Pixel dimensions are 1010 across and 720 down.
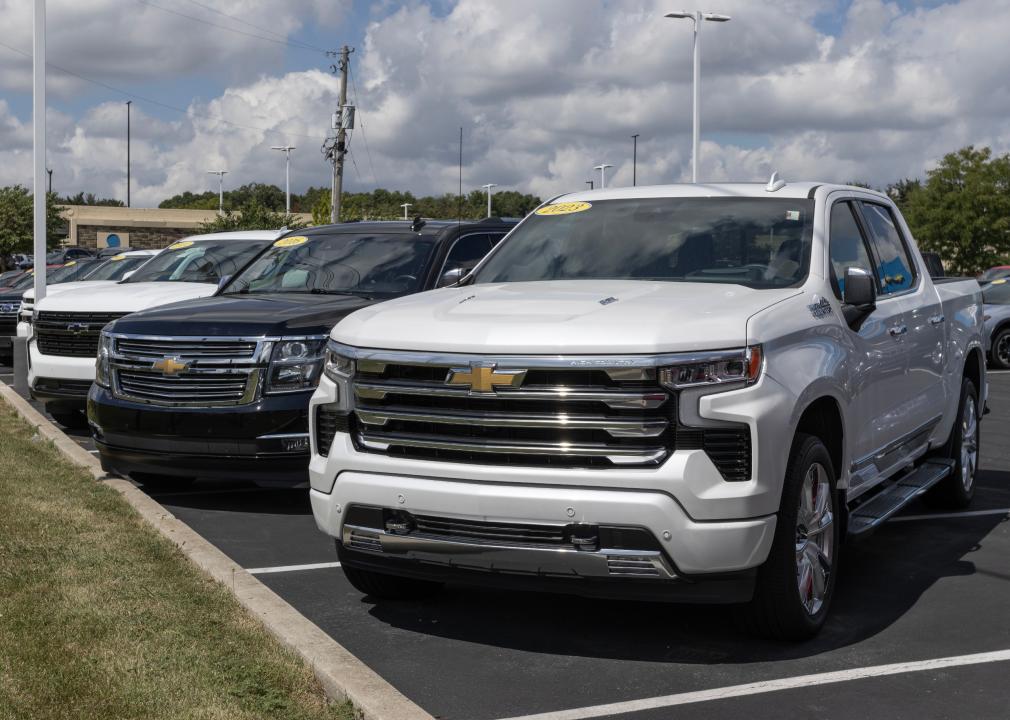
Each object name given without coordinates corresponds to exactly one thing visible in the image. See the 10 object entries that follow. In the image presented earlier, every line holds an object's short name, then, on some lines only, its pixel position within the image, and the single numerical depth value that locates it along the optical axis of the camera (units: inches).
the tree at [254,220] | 1742.1
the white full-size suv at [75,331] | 444.1
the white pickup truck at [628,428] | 188.4
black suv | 316.5
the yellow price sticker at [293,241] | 401.7
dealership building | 3211.1
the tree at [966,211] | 2105.1
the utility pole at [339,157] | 1498.5
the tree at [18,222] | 2293.3
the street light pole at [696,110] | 1234.0
